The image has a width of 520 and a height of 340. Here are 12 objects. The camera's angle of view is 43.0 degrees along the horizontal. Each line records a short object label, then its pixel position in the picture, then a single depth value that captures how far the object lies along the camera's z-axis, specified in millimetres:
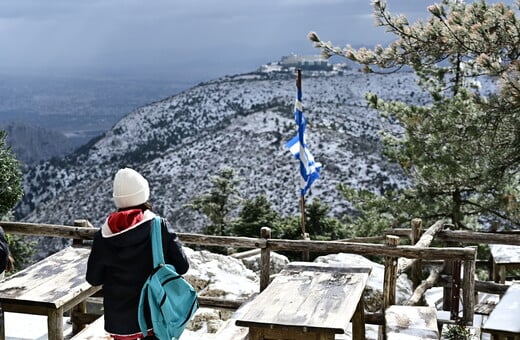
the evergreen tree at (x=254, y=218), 26261
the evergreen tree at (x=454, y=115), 7367
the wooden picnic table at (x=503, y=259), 7719
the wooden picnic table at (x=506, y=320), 4488
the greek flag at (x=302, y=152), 9164
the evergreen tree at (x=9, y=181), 8477
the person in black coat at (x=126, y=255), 3500
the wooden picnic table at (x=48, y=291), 4391
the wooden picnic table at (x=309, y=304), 3820
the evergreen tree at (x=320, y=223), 26344
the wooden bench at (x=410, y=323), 4727
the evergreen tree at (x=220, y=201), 30266
